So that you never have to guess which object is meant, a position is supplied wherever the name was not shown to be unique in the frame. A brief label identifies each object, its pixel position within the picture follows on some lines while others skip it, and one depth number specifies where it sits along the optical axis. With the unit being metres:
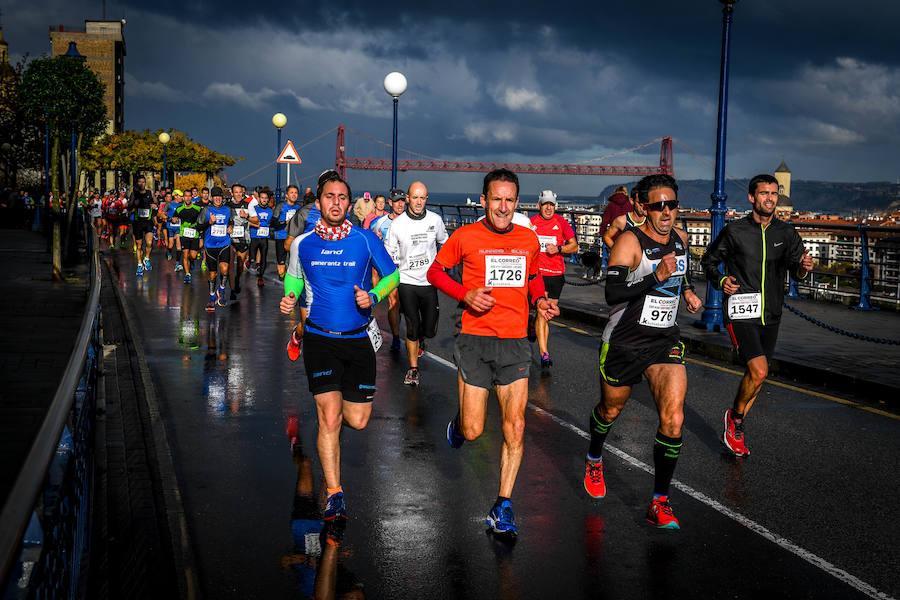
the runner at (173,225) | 23.69
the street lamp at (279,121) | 31.86
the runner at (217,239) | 16.17
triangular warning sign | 27.22
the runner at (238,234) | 16.84
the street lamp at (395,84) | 20.48
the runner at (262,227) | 19.47
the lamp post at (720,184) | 13.35
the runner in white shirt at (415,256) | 9.72
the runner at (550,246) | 10.58
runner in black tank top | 5.41
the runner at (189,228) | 18.75
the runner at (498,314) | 5.28
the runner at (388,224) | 11.26
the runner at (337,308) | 5.49
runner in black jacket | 6.98
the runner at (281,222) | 18.61
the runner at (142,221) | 22.56
